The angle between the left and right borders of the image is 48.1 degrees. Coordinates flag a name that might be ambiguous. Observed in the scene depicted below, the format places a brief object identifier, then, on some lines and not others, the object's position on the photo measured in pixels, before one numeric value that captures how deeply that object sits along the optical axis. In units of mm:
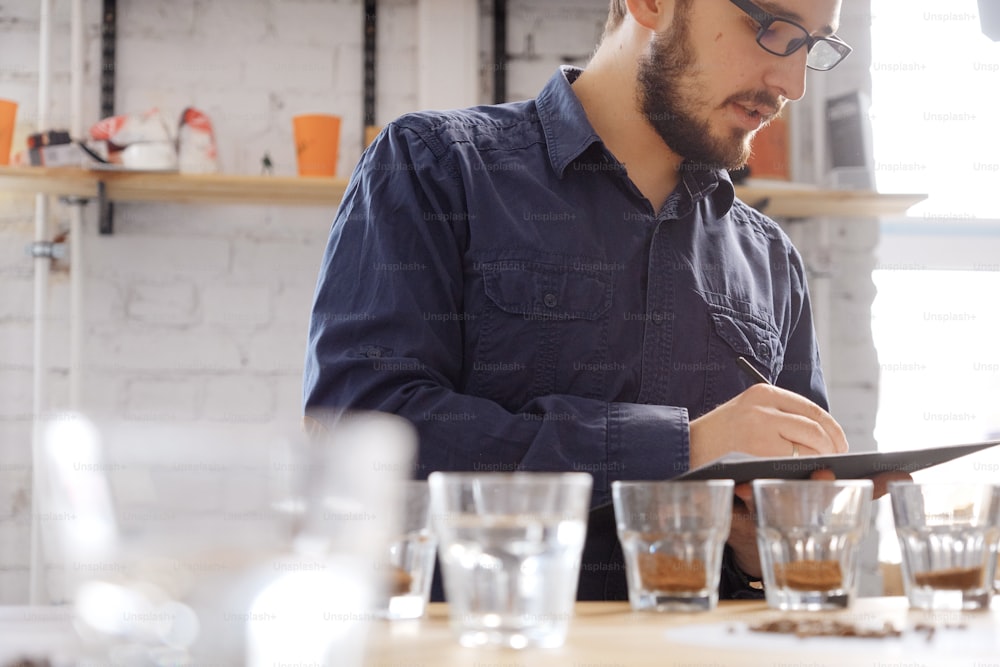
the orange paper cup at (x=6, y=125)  2641
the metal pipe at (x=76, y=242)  2750
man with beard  1180
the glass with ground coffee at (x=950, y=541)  825
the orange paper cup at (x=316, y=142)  2734
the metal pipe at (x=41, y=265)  2730
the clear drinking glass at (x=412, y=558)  747
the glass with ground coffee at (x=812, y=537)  807
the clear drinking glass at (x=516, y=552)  620
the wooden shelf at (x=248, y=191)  2605
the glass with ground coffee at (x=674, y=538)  787
